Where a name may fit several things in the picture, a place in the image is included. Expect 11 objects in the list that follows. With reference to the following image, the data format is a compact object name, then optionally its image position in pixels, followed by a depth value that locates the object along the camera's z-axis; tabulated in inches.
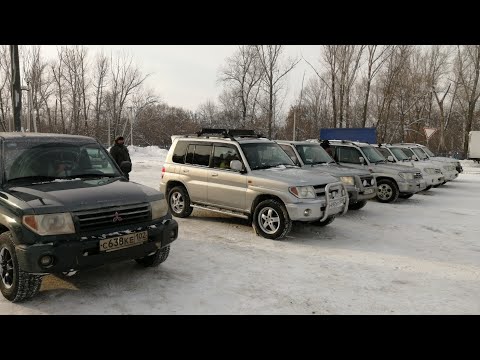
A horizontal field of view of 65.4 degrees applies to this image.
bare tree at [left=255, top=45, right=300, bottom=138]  1284.4
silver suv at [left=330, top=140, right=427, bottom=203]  461.1
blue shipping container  977.5
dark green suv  157.9
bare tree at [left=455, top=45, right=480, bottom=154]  1473.9
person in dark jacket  401.1
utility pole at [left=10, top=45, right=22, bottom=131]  474.6
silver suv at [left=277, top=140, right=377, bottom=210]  372.2
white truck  1342.3
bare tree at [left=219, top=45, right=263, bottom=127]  1397.6
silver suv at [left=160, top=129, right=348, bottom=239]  279.3
